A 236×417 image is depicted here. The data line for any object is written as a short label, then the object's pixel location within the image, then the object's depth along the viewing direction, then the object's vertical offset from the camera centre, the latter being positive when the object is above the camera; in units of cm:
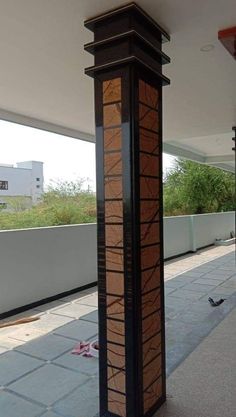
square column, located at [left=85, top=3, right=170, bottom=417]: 213 +2
